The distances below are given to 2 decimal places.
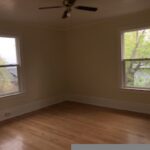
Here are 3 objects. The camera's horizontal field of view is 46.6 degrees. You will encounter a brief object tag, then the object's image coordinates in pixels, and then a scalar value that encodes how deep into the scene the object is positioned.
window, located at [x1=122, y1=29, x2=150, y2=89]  4.11
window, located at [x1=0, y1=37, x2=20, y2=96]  4.15
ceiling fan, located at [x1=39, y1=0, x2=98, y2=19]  2.78
